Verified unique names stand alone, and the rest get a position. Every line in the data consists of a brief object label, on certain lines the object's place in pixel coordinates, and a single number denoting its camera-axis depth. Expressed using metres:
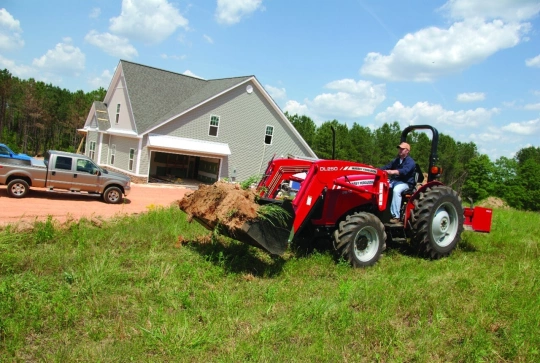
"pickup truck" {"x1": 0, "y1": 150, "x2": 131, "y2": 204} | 14.75
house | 26.22
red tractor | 6.94
